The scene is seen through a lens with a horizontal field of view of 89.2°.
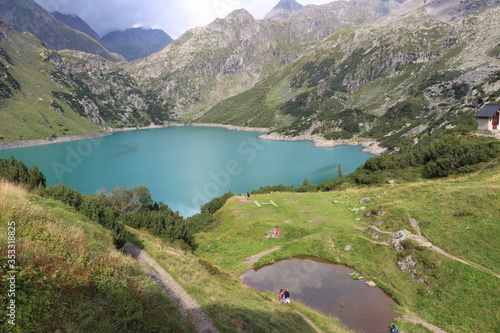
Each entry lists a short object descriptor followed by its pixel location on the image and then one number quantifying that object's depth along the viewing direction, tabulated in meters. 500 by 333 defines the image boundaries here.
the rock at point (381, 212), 31.89
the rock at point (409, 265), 22.84
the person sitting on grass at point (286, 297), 19.03
